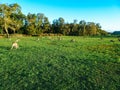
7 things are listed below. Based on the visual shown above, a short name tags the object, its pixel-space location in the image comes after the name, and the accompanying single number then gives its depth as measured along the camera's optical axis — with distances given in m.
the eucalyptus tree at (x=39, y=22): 52.21
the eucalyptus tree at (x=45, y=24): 55.11
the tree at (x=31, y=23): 48.29
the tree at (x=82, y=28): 61.09
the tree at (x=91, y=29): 63.05
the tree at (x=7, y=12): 35.45
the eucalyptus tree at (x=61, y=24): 60.97
